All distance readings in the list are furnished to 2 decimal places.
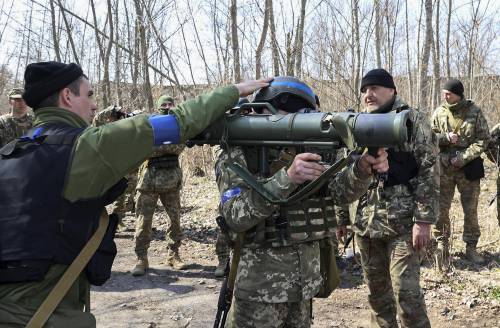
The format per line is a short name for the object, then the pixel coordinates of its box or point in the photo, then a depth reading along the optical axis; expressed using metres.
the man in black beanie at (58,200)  1.69
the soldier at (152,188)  5.75
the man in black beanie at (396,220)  3.22
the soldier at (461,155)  5.75
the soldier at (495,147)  6.16
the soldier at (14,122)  6.34
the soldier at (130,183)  6.27
